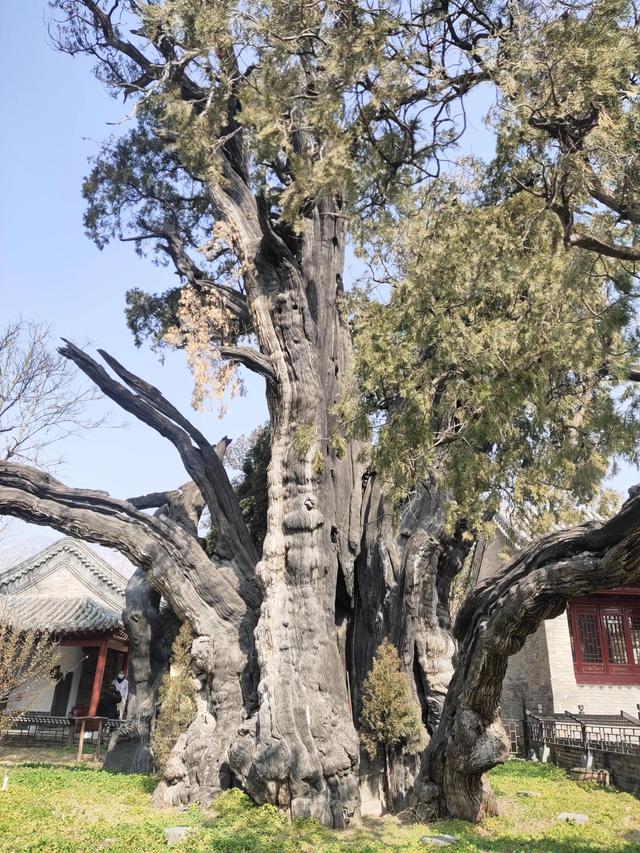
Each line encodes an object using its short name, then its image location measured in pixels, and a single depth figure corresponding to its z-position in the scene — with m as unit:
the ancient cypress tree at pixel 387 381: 5.51
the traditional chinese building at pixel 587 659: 14.74
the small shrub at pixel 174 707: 9.26
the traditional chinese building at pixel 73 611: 15.99
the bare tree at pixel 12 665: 9.20
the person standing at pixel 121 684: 16.86
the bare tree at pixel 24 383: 13.80
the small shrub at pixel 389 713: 8.25
